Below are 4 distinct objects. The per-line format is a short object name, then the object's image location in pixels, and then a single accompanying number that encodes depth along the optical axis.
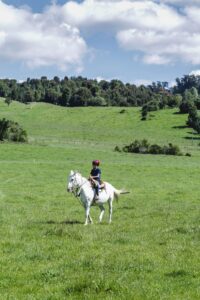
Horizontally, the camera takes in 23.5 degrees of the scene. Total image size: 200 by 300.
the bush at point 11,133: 94.62
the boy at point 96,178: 23.35
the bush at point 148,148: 89.44
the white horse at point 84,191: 22.80
